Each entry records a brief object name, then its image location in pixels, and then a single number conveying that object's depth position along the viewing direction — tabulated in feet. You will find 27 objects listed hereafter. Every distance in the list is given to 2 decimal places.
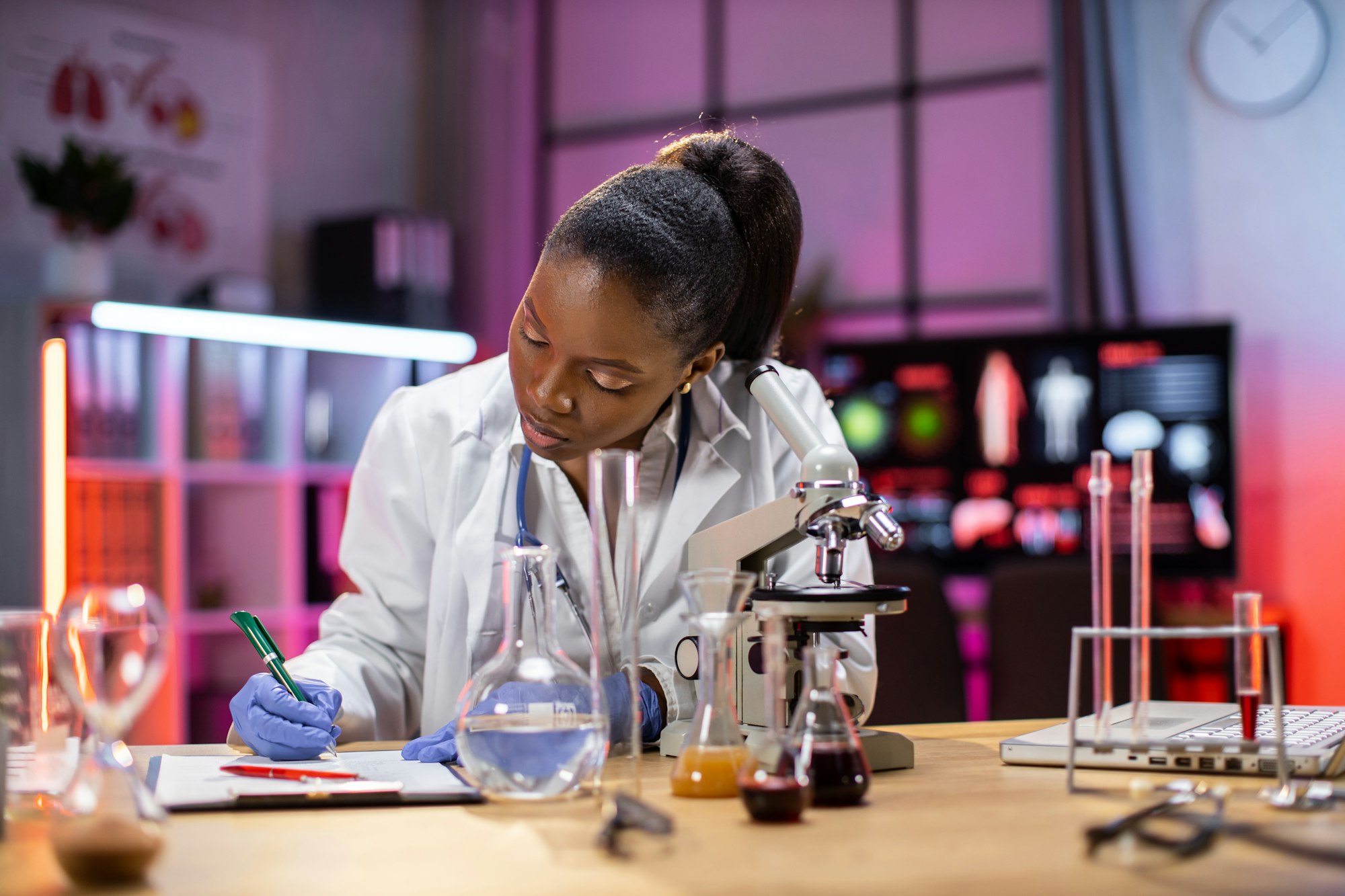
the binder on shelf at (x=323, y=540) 13.60
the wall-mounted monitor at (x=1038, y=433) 13.10
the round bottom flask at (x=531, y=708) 3.47
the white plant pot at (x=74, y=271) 11.99
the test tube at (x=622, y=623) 3.55
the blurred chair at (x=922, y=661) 8.13
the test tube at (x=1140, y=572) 3.83
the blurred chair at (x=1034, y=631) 8.95
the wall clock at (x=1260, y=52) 13.51
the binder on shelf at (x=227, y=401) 12.77
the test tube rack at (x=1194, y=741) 3.57
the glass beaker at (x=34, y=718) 3.40
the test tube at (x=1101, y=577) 3.75
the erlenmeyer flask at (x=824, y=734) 3.49
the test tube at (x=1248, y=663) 3.84
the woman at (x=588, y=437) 5.03
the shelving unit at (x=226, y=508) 12.32
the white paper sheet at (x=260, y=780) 3.62
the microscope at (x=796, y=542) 3.83
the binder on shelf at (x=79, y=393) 11.72
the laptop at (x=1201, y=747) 3.87
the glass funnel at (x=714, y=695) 3.48
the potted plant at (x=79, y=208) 12.03
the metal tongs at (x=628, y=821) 3.03
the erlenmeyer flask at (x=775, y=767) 3.27
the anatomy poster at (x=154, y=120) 13.19
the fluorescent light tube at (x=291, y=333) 11.93
